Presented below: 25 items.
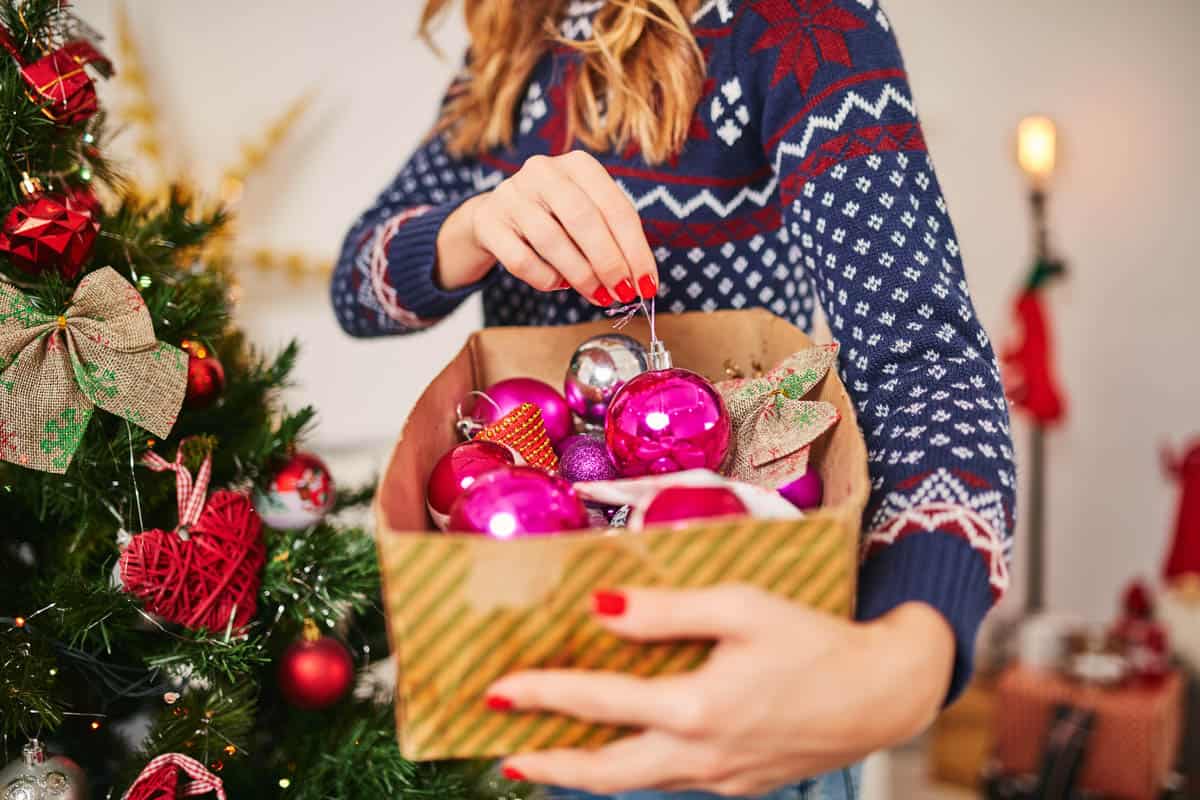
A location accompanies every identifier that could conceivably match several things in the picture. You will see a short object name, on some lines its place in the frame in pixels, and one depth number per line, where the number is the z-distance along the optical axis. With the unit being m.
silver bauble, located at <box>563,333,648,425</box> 0.59
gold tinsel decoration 1.53
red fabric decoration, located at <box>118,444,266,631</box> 0.56
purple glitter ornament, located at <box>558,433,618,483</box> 0.52
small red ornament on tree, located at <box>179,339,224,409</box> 0.62
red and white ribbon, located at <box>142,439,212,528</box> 0.59
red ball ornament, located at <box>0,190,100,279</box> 0.52
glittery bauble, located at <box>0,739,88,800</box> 0.53
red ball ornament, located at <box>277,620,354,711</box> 0.65
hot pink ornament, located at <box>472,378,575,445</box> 0.58
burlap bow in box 0.46
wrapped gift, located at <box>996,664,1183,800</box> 1.74
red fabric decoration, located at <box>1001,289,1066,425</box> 1.95
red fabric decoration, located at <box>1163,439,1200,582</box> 1.87
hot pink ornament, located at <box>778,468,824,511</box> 0.46
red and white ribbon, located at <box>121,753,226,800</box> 0.56
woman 0.32
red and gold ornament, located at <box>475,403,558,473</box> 0.52
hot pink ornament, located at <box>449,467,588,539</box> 0.37
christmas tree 0.53
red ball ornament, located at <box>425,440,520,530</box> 0.45
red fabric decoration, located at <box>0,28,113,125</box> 0.54
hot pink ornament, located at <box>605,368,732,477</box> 0.46
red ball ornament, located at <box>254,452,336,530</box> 0.69
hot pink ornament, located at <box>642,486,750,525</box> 0.37
